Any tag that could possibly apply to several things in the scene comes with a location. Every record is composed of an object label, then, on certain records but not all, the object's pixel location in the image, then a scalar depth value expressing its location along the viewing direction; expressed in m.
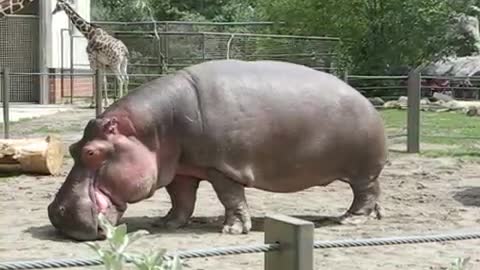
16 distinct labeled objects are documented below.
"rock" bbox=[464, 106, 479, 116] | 18.94
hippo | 6.57
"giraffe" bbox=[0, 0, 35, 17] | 13.45
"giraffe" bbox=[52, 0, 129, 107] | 19.42
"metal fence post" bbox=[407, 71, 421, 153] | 12.91
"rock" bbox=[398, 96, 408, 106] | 20.34
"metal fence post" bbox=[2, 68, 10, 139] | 12.52
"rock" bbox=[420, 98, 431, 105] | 20.68
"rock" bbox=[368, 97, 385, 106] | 20.17
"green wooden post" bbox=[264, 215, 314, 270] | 2.69
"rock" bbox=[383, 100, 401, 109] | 19.98
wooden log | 10.05
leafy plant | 2.14
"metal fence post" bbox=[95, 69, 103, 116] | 12.33
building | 21.78
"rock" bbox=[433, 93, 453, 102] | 21.24
